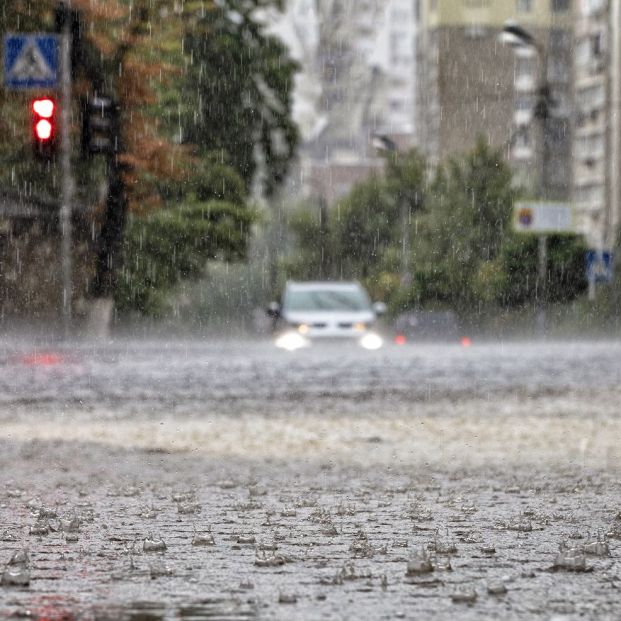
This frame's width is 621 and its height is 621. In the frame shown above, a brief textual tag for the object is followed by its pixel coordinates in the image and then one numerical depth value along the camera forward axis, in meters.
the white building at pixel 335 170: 179.62
